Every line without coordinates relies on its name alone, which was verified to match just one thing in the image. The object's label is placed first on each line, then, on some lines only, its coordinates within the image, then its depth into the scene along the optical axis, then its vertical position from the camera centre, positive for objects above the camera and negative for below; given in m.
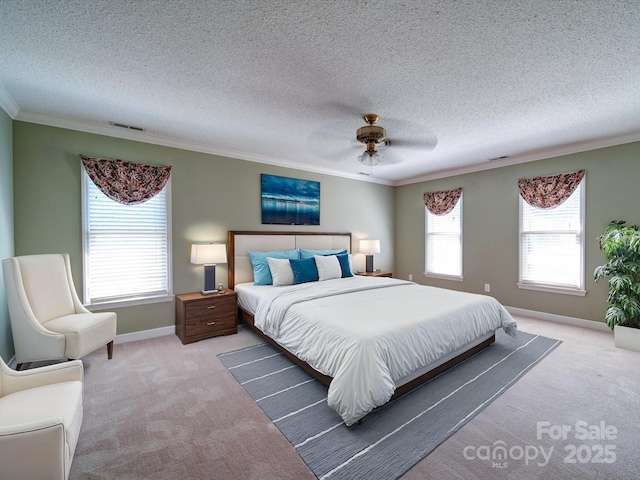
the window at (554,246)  4.02 -0.18
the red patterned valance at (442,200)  5.34 +0.68
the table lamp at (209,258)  3.69 -0.30
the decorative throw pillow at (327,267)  4.20 -0.49
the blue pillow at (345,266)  4.53 -0.50
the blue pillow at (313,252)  4.51 -0.29
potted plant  3.19 -0.55
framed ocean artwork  4.58 +0.59
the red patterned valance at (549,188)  3.97 +0.69
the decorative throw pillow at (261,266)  3.99 -0.45
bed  1.96 -0.82
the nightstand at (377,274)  5.43 -0.76
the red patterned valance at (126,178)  3.23 +0.69
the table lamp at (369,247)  5.57 -0.24
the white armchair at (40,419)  1.20 -0.89
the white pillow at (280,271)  3.87 -0.50
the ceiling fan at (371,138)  2.77 +0.98
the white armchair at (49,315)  2.40 -0.75
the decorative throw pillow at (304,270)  3.96 -0.50
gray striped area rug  1.69 -1.34
